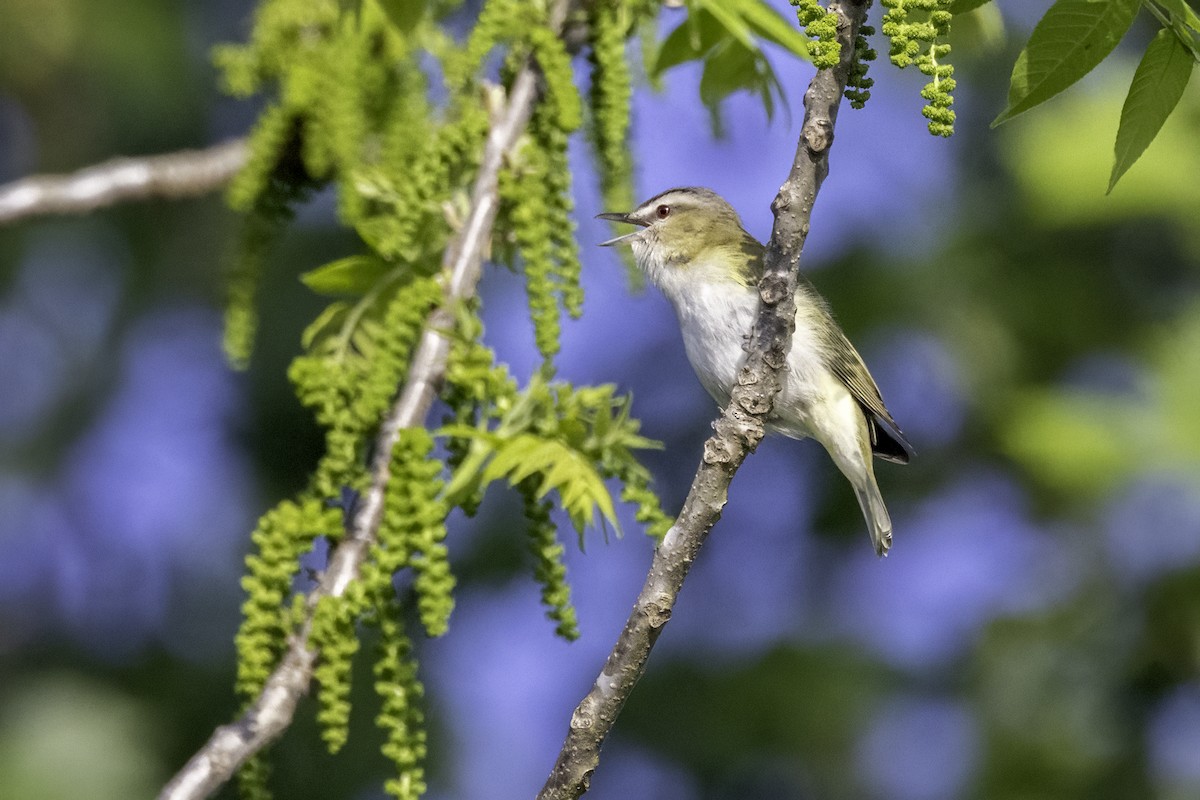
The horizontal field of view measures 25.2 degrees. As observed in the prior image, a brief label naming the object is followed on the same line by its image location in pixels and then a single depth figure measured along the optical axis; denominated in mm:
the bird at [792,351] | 8461
